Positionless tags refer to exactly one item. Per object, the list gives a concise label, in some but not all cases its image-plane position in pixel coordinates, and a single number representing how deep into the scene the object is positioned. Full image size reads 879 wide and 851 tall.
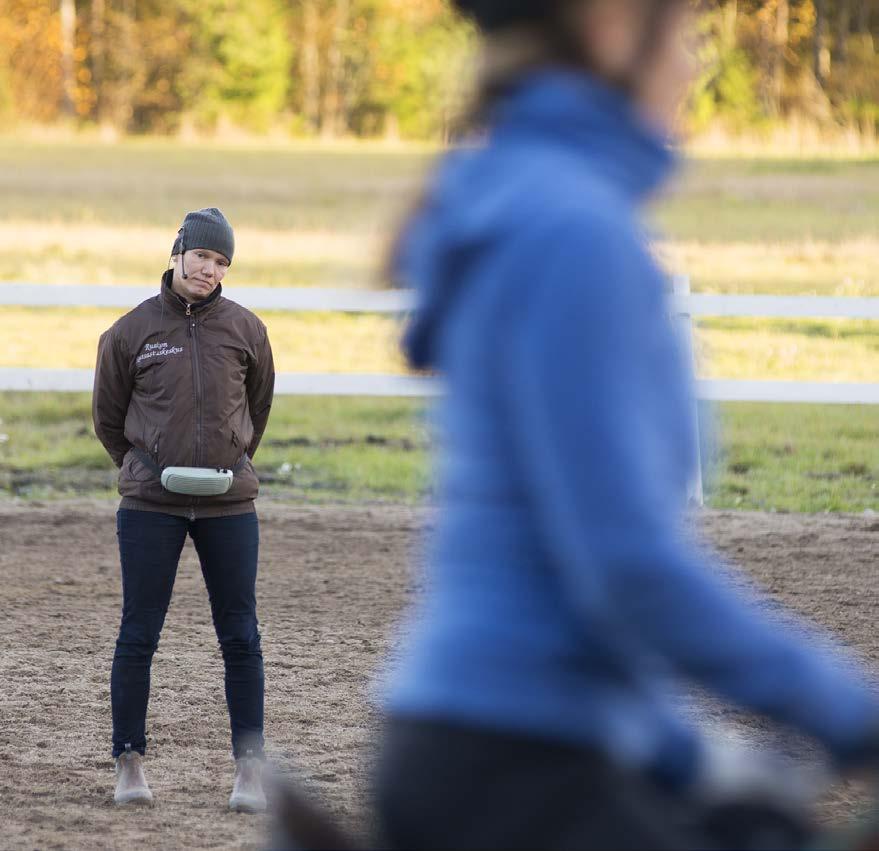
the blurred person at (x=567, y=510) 11.17
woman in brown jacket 20.14
